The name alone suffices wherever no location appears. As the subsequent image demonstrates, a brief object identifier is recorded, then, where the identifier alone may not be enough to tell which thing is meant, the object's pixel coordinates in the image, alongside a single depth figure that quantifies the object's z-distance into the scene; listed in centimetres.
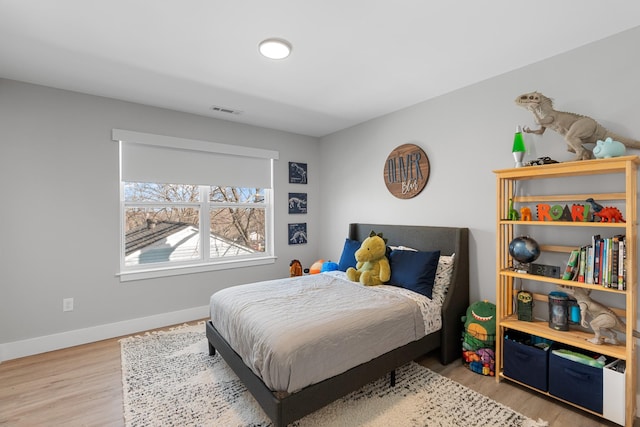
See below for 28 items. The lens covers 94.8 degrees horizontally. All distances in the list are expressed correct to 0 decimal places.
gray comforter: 167
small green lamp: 223
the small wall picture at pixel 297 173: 433
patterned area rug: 182
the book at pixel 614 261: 173
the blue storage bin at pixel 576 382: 178
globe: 212
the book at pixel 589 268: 184
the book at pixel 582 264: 188
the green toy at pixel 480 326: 235
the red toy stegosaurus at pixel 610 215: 180
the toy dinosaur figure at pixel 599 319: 182
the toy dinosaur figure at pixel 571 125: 193
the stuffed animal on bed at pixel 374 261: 279
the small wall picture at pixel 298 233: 433
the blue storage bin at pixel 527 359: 201
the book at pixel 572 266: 194
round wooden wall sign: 313
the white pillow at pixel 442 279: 257
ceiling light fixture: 203
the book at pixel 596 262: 181
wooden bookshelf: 170
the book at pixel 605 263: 176
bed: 165
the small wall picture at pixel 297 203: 434
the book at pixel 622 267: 170
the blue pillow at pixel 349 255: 335
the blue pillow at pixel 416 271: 256
